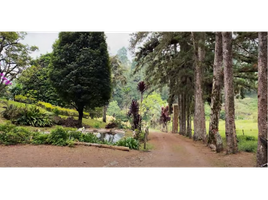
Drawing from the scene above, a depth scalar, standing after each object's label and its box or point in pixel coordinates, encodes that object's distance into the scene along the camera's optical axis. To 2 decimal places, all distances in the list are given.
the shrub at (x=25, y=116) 11.20
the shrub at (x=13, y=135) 7.42
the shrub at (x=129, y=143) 8.85
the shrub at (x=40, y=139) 7.91
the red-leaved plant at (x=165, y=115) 24.86
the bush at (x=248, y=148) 8.32
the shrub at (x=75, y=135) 9.02
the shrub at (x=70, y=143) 7.94
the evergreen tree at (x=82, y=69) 15.69
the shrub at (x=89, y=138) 9.11
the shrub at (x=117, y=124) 19.29
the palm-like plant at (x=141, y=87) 14.67
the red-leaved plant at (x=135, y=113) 14.23
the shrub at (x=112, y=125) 18.94
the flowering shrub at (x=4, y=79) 16.06
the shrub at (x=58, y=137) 8.02
